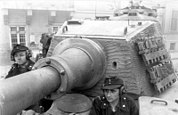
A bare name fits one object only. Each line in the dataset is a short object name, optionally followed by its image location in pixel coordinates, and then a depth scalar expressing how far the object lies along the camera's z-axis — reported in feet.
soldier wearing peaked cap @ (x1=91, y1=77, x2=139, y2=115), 8.98
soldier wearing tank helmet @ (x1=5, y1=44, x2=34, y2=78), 12.86
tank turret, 7.61
